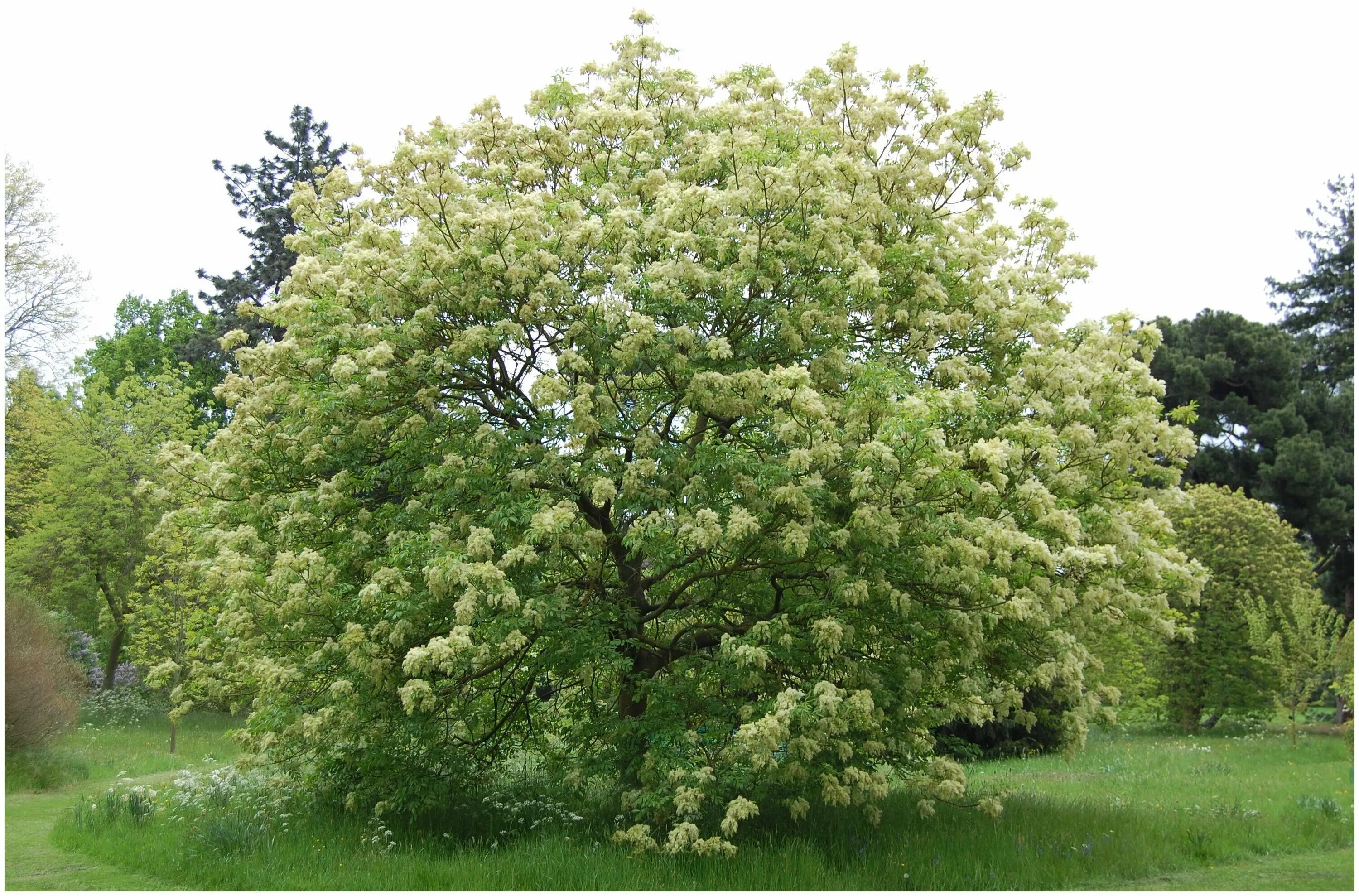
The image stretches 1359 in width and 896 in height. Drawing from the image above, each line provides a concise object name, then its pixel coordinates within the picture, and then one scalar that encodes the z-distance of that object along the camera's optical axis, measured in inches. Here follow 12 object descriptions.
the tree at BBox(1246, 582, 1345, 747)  912.9
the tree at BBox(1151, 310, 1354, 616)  1376.7
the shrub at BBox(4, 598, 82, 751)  712.4
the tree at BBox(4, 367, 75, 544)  1223.5
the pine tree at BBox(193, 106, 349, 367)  1331.2
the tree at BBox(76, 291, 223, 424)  1750.7
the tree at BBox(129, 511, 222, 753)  856.9
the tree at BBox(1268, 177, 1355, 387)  1560.0
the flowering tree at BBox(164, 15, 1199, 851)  400.8
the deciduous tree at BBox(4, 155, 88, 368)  1137.4
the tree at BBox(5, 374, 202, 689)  1161.4
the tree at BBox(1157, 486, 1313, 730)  1061.1
